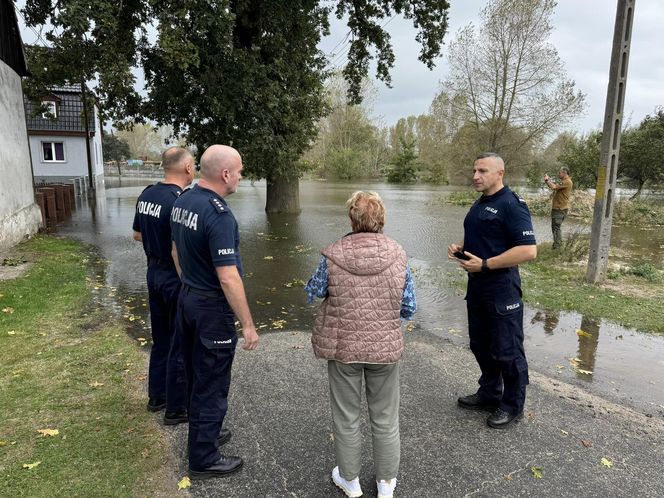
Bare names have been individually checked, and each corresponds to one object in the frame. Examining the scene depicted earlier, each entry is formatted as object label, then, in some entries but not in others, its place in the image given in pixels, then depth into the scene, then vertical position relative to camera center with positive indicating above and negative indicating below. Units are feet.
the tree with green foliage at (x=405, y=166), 179.11 +1.14
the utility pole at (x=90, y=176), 83.93 -1.97
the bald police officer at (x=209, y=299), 9.02 -2.54
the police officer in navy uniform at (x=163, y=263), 11.69 -2.37
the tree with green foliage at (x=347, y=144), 186.29 +10.29
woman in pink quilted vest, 8.70 -2.93
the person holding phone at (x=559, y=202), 36.55 -2.39
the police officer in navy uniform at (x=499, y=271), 11.41 -2.44
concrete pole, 25.54 +1.64
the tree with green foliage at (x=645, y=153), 87.71 +3.46
